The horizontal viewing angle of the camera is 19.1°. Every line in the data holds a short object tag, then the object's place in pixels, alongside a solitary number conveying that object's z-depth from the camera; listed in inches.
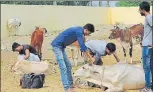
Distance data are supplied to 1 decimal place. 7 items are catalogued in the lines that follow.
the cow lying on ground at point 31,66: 315.3
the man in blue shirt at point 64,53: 269.9
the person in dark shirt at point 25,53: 318.7
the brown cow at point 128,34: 514.3
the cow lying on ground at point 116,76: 283.7
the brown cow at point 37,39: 472.7
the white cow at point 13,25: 803.9
